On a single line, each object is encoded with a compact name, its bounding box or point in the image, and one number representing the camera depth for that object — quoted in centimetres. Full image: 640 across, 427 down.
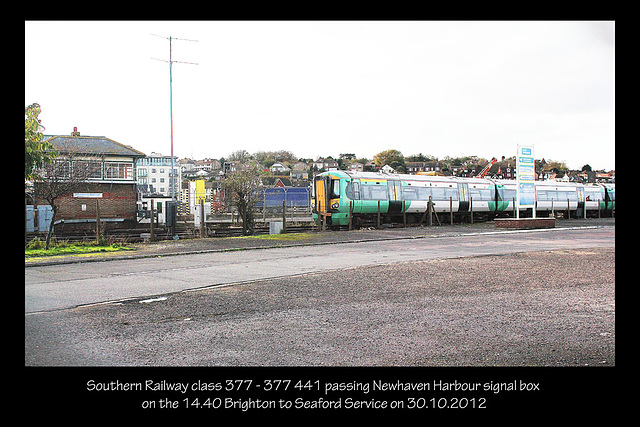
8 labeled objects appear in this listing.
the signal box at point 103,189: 3731
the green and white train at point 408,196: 2811
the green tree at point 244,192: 2569
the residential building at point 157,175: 11251
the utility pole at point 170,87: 4322
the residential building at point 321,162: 16558
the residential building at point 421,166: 11344
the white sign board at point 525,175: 2886
